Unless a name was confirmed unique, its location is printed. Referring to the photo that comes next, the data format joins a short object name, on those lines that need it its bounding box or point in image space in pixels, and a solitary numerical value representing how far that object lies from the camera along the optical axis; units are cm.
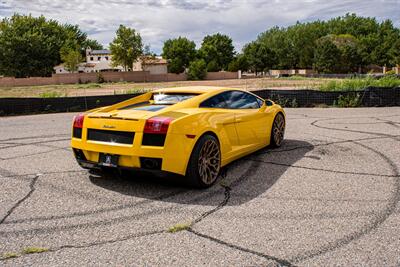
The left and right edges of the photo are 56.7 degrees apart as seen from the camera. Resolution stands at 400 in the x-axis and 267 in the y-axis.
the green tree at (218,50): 9612
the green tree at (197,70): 7548
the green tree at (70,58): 7381
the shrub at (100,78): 6494
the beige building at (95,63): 8656
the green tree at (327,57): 8688
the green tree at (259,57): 10112
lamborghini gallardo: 443
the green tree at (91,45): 10806
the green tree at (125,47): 7156
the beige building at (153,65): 8009
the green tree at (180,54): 8656
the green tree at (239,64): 8894
